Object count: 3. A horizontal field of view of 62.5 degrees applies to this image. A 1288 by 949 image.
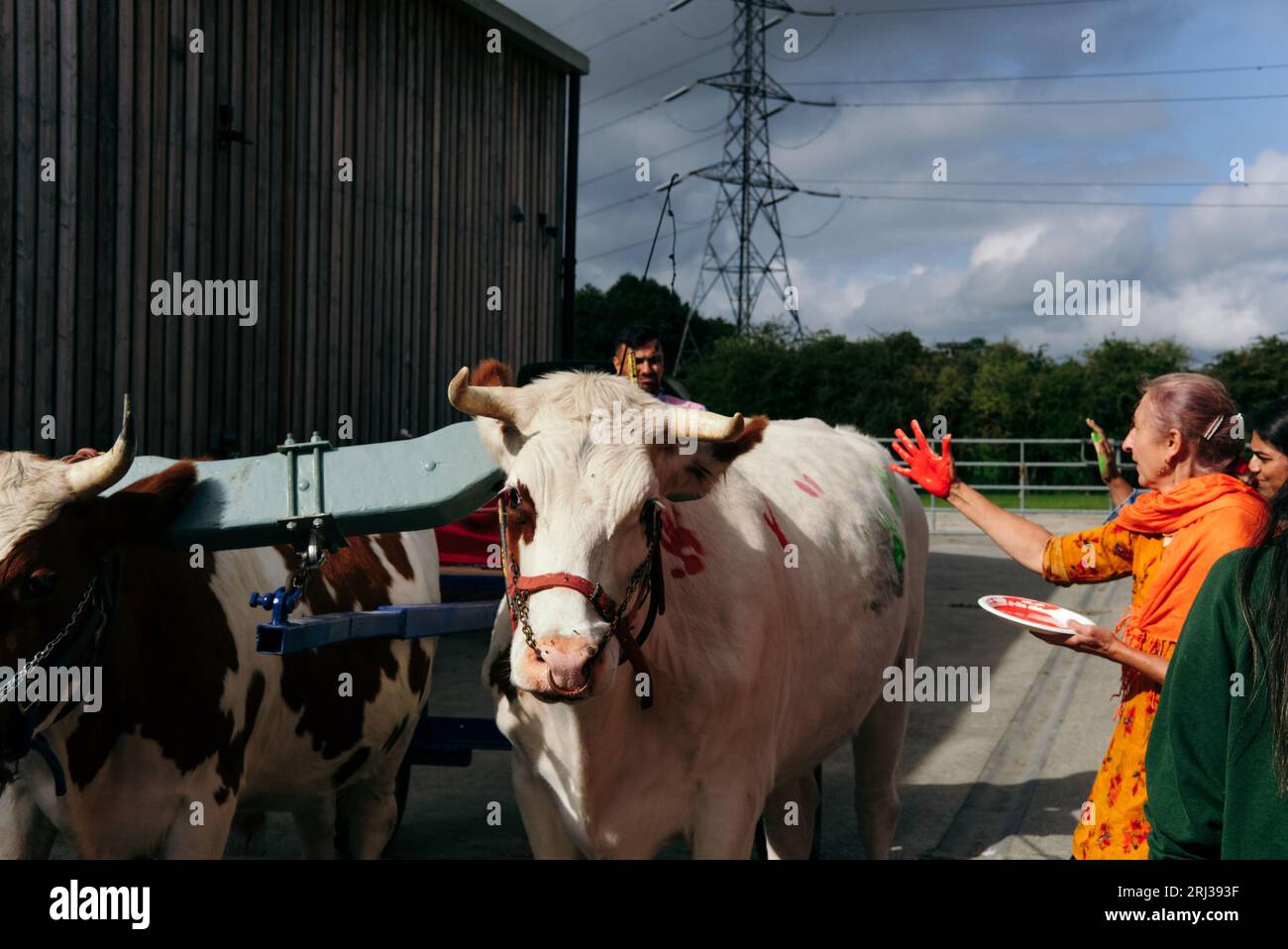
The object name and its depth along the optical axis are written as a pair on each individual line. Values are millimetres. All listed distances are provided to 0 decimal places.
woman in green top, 1438
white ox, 2486
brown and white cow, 2533
